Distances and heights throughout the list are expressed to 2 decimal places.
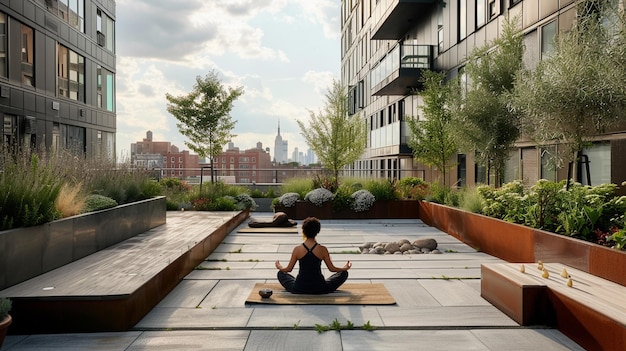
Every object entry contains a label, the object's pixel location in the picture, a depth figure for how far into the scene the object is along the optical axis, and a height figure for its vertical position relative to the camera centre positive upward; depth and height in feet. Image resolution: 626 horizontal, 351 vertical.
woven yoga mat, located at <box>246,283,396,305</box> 19.69 -4.83
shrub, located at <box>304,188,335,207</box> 54.75 -2.28
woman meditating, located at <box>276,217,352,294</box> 20.56 -3.85
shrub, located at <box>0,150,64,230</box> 19.71 -0.77
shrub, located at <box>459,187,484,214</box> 37.85 -2.11
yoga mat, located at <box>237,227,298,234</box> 43.62 -4.73
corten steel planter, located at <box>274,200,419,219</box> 54.90 -3.88
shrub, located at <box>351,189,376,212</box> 54.34 -2.89
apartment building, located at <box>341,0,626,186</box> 42.50 +14.67
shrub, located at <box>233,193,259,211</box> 55.06 -2.97
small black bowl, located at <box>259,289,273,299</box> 19.98 -4.57
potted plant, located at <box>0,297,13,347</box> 13.80 -3.89
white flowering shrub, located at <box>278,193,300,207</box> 55.57 -2.65
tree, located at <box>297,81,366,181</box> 73.31 +6.13
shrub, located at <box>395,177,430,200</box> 55.72 -1.72
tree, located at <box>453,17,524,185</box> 43.57 +5.67
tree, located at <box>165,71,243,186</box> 74.38 +8.48
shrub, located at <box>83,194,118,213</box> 27.71 -1.55
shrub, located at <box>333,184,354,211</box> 54.60 -2.79
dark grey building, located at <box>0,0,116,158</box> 58.39 +14.22
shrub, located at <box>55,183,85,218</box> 24.00 -1.29
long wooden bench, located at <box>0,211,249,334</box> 16.35 -3.89
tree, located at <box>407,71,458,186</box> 60.80 +5.08
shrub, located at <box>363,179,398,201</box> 55.42 -1.71
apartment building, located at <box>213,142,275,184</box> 406.82 +12.51
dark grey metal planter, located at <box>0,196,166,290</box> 18.33 -2.88
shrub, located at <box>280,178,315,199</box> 58.18 -1.41
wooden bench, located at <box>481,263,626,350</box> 14.19 -3.98
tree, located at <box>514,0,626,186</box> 25.19 +4.63
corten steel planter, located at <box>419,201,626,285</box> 19.15 -3.48
